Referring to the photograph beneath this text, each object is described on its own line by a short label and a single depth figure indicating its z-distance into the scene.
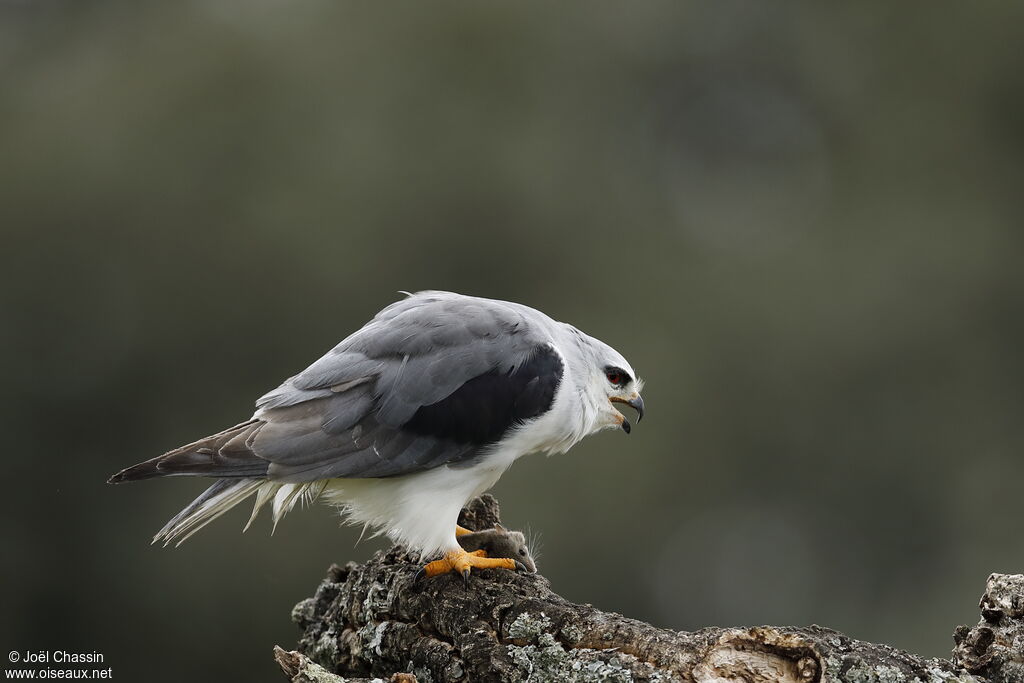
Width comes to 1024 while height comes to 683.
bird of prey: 10.91
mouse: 11.19
